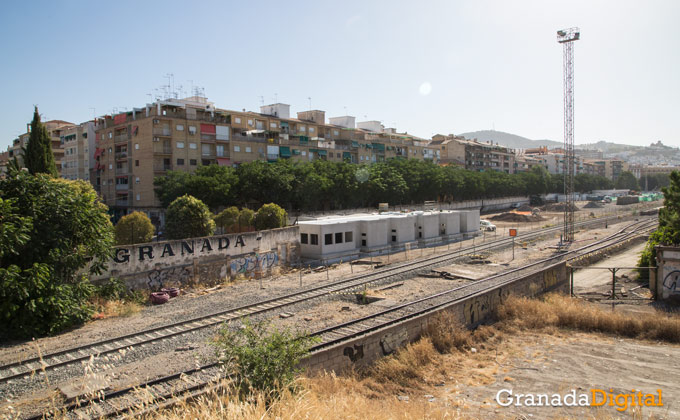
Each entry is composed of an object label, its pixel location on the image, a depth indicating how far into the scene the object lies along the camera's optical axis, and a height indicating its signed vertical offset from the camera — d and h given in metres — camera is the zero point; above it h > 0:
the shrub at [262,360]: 8.90 -3.26
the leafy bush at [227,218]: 34.81 -1.33
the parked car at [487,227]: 51.34 -3.58
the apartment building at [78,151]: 67.12 +8.13
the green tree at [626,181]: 173.88 +4.50
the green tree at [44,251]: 14.30 -1.65
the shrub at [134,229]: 26.72 -1.58
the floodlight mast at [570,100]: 43.75 +9.02
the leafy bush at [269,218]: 30.34 -1.20
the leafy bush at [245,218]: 32.12 -1.25
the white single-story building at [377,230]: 31.62 -2.67
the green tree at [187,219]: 25.75 -0.99
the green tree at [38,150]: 36.56 +4.40
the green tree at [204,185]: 43.38 +1.60
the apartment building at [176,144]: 53.94 +7.57
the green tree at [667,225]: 24.98 -1.92
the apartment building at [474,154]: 115.75 +11.19
